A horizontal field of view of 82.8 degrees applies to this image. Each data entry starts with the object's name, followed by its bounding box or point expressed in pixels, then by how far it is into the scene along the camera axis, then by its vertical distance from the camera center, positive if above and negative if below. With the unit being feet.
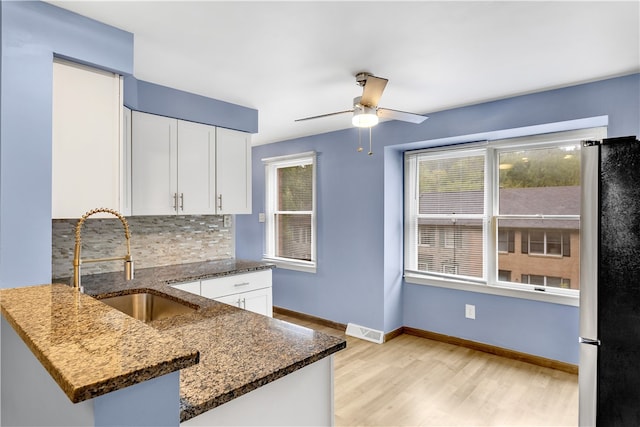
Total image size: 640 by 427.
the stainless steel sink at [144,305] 6.86 -1.81
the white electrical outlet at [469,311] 11.90 -3.18
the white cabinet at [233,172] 10.71 +1.29
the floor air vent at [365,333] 12.66 -4.27
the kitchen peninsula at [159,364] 2.15 -1.52
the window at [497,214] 10.48 +0.02
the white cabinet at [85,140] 6.04 +1.28
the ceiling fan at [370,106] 8.09 +2.63
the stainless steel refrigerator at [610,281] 5.37 -1.01
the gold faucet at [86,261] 5.24 -0.71
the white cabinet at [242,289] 9.22 -2.04
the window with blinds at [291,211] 15.39 +0.14
